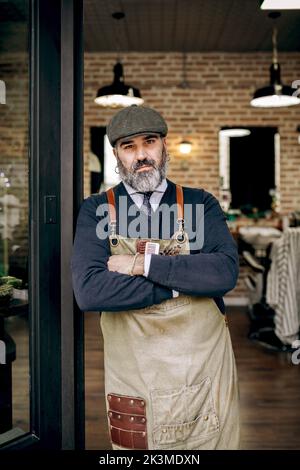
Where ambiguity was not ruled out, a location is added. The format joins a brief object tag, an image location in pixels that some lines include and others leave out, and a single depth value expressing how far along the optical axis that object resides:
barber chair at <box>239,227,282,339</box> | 4.94
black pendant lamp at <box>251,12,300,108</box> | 4.84
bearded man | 1.63
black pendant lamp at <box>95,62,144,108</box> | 4.93
